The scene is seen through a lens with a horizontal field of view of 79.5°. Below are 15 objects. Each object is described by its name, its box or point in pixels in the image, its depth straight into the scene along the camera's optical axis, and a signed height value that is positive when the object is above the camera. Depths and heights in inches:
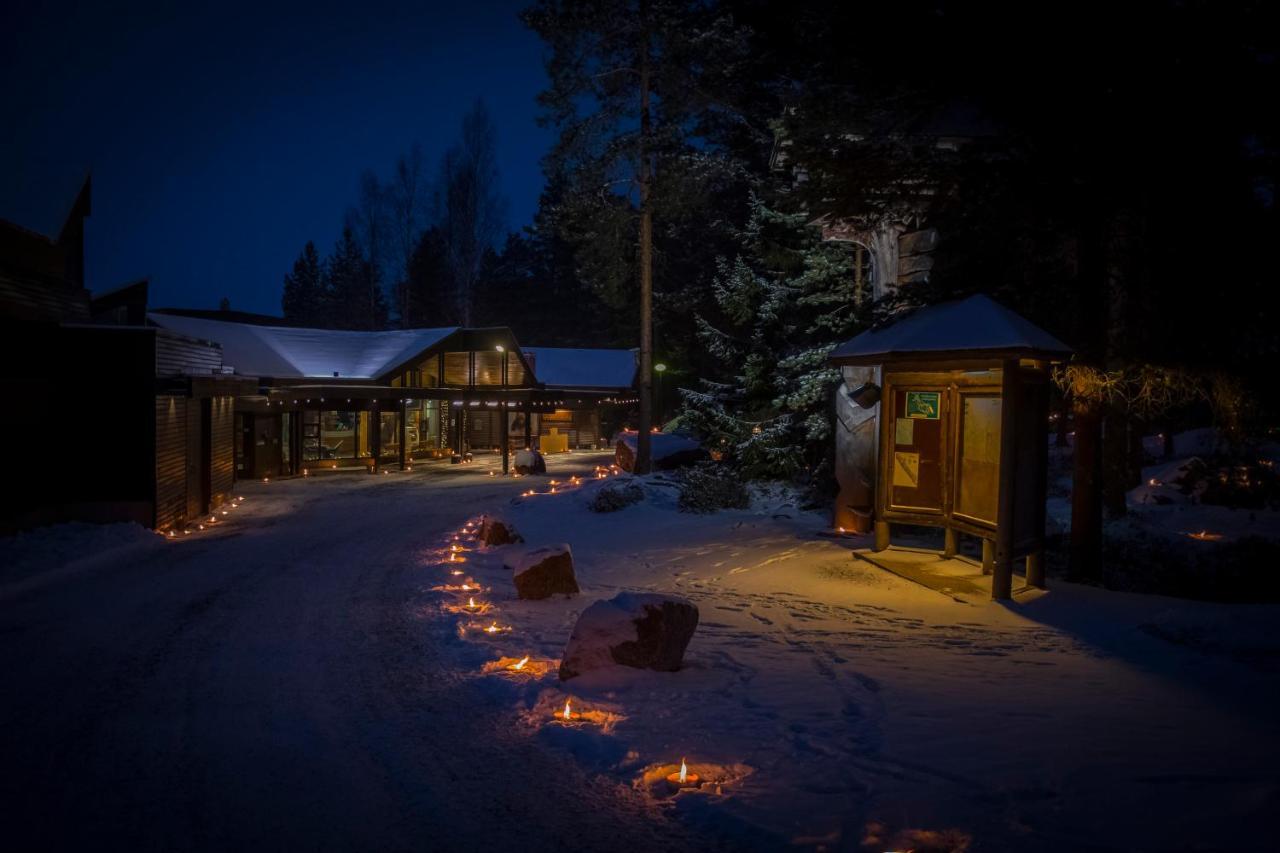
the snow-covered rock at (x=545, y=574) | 377.7 -82.1
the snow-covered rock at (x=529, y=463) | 1097.4 -79.0
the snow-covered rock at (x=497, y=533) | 526.9 -86.8
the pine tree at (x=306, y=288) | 3085.6 +480.1
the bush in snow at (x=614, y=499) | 669.3 -79.3
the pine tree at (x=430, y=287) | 1988.4 +324.9
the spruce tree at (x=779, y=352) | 681.6 +57.3
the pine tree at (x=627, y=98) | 845.8 +355.9
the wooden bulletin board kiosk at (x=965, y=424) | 350.6 -5.7
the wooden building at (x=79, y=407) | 544.1 -3.9
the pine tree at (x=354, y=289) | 2046.0 +360.0
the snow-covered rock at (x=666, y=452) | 993.5 -56.2
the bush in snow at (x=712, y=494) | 635.5 -70.4
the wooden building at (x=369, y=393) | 1045.8 +20.3
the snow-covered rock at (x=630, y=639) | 257.1 -77.2
